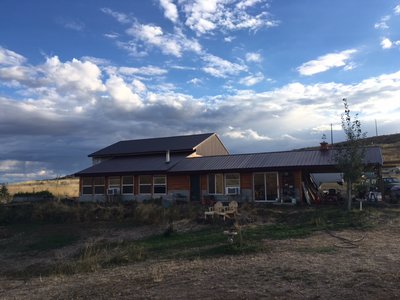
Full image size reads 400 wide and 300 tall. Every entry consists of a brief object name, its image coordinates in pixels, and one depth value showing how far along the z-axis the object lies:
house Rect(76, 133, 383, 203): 27.23
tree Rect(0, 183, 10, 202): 36.19
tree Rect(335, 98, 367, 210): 20.34
